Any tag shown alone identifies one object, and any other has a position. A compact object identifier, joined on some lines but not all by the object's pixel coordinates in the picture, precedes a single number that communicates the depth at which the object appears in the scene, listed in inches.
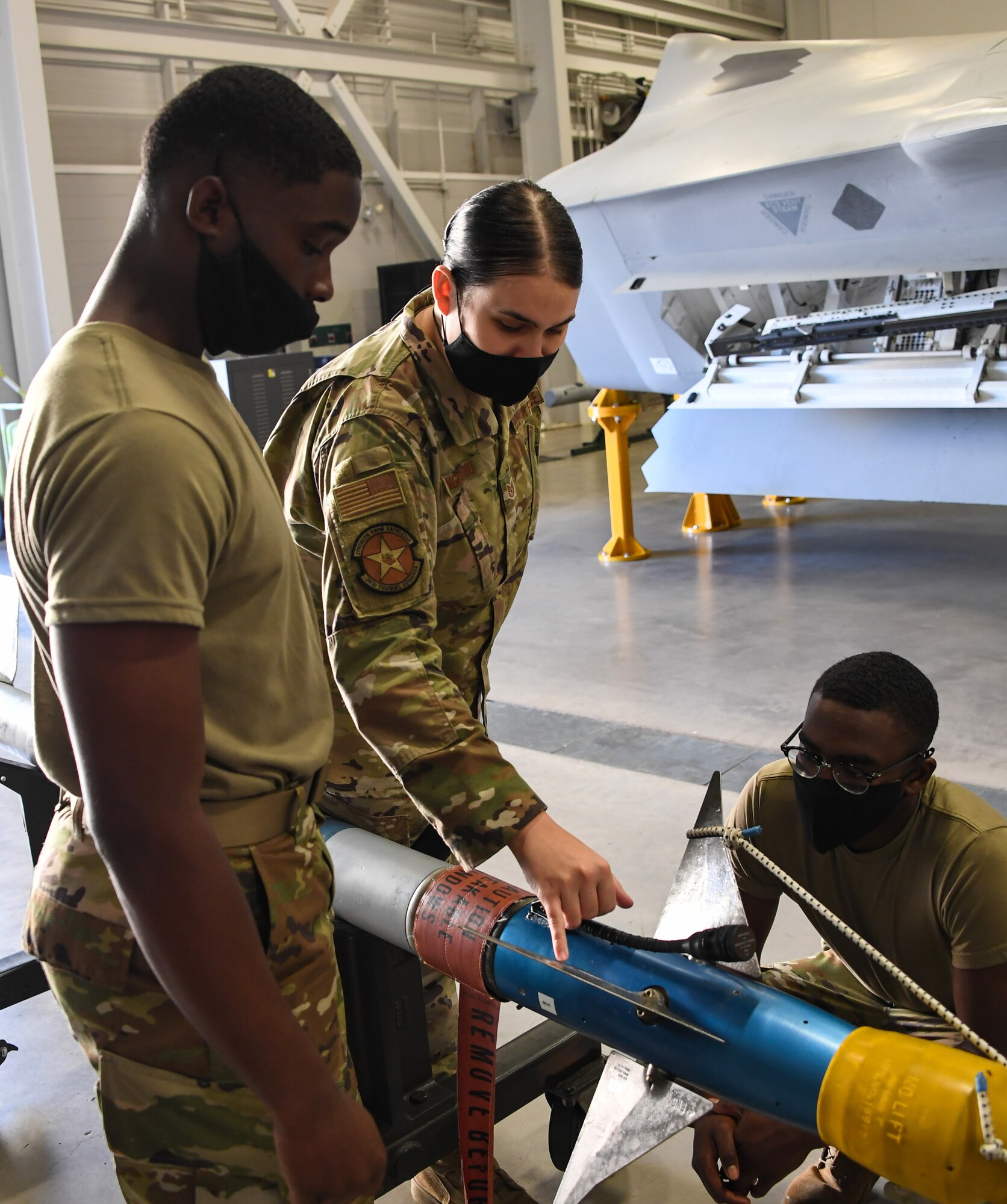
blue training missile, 36.4
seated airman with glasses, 60.8
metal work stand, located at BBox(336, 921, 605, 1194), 70.4
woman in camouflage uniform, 52.5
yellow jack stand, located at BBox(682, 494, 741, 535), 289.7
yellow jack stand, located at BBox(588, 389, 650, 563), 265.9
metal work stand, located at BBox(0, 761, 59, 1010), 101.0
